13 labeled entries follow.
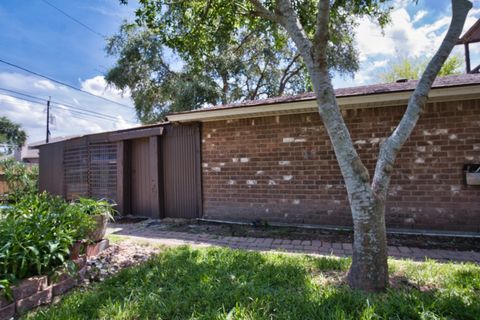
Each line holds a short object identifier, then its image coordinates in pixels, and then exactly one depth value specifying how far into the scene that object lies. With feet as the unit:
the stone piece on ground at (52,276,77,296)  8.40
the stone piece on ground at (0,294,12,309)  6.93
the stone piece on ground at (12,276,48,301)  7.34
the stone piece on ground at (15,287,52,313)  7.33
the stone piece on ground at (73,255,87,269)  9.45
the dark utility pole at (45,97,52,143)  73.72
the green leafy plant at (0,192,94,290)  7.75
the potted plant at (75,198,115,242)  11.23
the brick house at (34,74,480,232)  14.99
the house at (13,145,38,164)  95.59
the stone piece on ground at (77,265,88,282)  9.35
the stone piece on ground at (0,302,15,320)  6.88
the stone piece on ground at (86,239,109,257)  10.85
